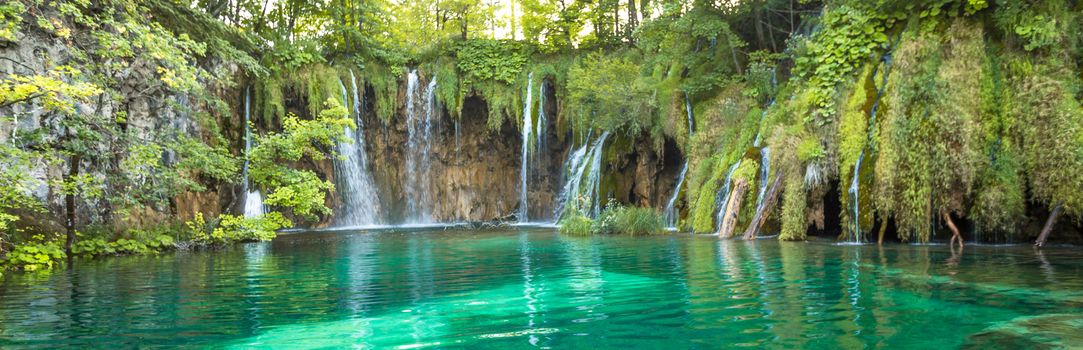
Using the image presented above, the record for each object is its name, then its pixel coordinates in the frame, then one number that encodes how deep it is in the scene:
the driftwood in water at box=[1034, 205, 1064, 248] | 9.48
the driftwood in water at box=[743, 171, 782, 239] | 12.75
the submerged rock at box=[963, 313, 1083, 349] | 3.60
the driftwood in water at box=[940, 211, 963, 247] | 9.83
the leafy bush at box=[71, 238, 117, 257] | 10.86
